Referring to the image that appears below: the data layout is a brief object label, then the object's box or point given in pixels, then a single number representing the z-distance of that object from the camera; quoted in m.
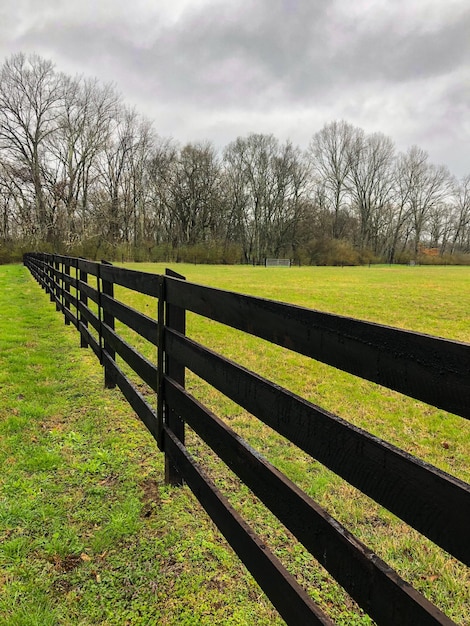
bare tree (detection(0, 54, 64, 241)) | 32.12
